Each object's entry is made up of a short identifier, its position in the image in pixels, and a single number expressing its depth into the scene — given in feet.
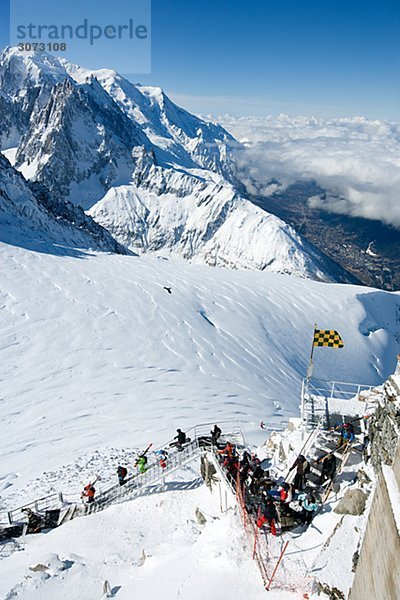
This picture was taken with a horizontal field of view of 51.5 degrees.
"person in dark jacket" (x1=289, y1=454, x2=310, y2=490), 43.93
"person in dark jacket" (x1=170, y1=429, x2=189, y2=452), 64.83
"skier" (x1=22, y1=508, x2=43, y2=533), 54.39
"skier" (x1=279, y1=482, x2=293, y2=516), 40.37
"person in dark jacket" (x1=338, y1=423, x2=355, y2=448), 48.40
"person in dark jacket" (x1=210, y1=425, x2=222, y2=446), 61.00
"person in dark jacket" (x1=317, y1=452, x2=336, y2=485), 44.39
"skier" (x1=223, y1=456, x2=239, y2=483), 50.64
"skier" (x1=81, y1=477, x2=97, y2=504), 56.54
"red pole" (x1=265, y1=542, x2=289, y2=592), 33.24
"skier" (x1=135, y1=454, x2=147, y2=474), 60.23
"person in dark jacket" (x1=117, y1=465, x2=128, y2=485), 58.82
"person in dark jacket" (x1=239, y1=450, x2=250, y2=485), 49.21
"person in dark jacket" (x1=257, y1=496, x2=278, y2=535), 39.68
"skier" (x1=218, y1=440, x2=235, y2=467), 54.91
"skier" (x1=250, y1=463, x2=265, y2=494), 46.14
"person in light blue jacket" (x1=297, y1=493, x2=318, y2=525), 39.96
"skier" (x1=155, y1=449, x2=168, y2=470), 58.65
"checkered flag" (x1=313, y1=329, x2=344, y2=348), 65.67
